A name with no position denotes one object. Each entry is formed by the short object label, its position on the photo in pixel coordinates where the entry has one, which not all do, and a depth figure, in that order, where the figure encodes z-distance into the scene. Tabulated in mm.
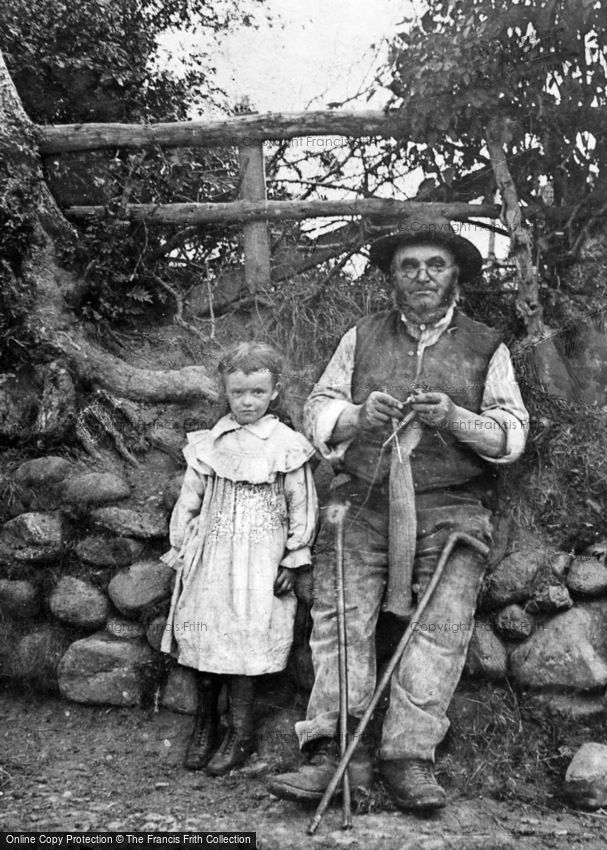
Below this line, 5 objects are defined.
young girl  3773
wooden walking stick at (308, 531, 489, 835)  3207
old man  3459
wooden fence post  5441
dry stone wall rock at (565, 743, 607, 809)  3350
